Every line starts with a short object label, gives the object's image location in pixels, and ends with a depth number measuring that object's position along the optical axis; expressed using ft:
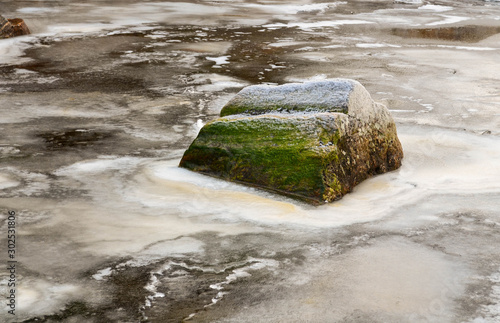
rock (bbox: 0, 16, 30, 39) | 36.77
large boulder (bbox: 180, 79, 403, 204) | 15.53
